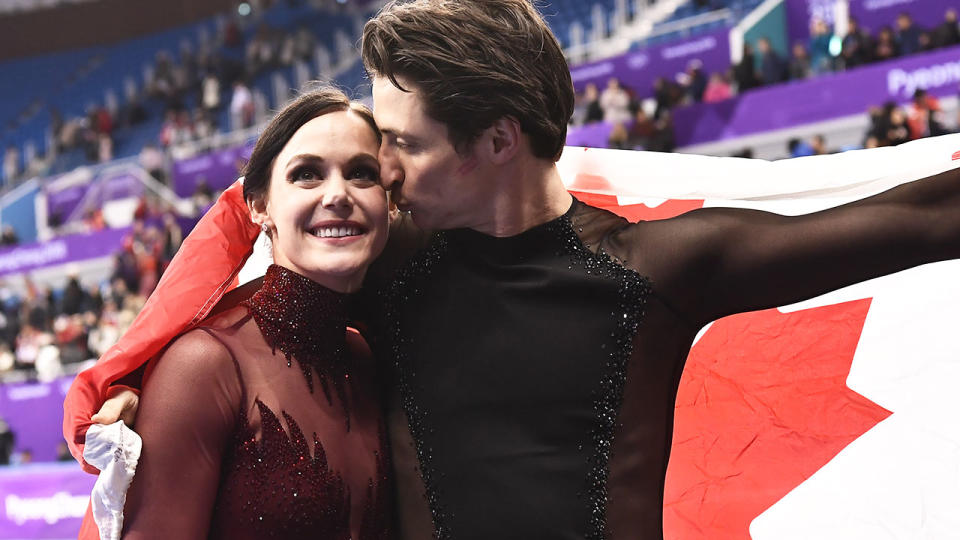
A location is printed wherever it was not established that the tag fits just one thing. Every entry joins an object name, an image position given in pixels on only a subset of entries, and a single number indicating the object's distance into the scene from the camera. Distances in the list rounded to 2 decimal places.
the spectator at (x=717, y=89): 10.71
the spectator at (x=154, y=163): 15.23
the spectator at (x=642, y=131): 10.47
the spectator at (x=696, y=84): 11.05
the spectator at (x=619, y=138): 10.37
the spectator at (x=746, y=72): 10.57
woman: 1.86
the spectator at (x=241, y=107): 16.59
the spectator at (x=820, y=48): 10.53
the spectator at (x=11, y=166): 18.56
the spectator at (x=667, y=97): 10.96
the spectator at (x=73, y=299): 12.35
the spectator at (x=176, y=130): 17.31
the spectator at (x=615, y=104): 11.25
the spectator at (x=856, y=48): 9.81
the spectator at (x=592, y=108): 11.48
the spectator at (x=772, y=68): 10.47
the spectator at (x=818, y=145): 8.12
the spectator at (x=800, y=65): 10.38
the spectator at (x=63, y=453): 9.65
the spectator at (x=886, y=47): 9.70
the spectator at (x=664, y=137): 10.27
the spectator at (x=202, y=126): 17.05
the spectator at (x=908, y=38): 9.72
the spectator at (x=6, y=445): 10.37
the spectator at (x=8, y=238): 14.54
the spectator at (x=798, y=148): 8.34
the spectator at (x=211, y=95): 18.22
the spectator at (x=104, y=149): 18.28
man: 1.93
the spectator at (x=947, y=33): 9.43
